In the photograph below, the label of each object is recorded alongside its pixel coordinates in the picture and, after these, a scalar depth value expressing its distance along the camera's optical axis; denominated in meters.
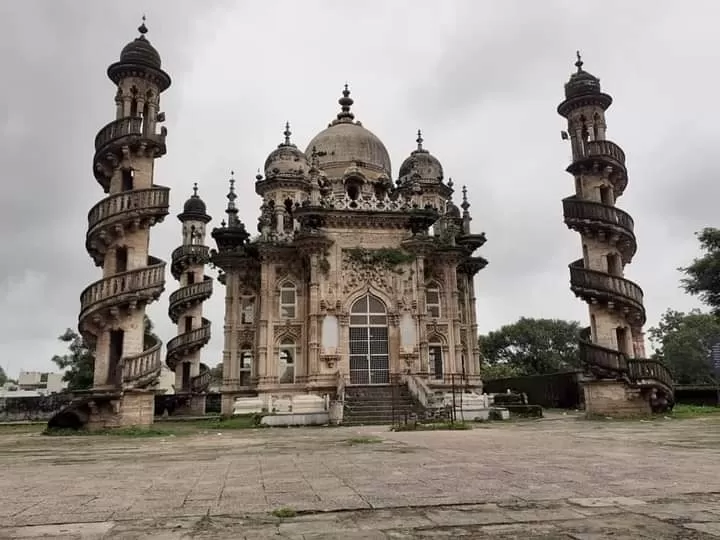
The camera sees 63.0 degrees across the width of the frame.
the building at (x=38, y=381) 78.94
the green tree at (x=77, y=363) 41.72
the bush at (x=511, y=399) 34.47
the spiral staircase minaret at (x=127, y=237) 22.95
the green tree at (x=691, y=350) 58.69
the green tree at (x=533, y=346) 65.69
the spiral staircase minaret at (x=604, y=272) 24.03
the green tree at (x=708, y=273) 33.78
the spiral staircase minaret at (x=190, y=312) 40.59
